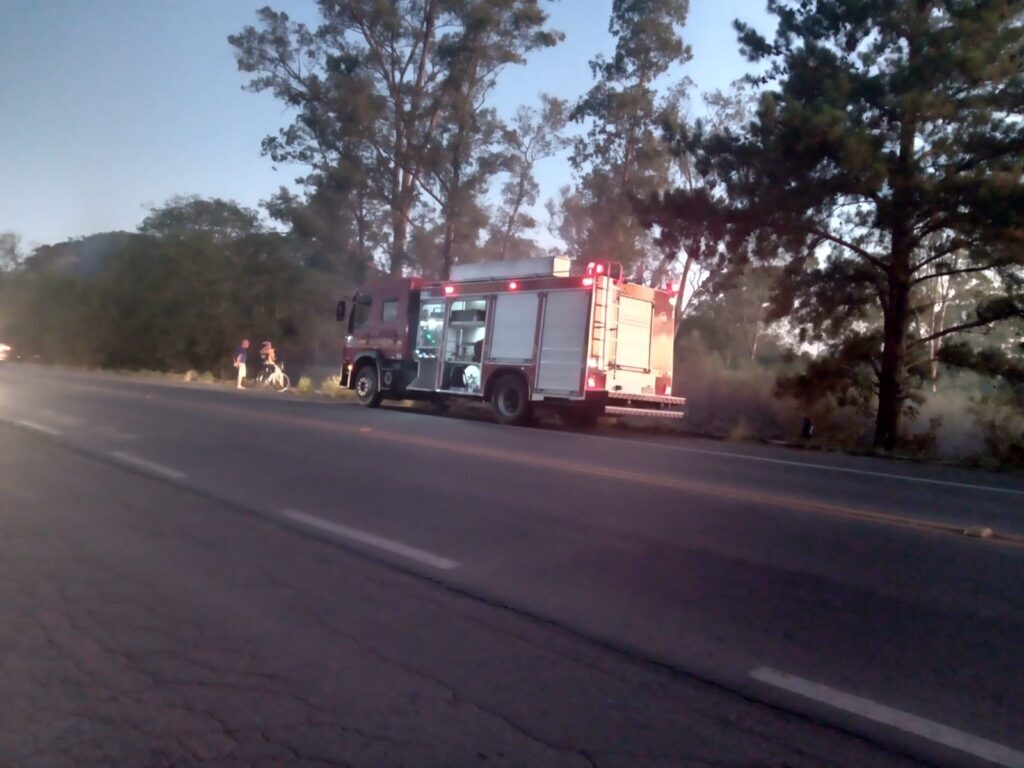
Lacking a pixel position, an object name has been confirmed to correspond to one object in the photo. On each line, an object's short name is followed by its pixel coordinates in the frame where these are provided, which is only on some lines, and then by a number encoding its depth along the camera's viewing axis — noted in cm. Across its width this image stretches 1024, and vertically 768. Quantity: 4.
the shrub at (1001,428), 1898
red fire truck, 1975
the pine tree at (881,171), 1917
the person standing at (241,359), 3523
